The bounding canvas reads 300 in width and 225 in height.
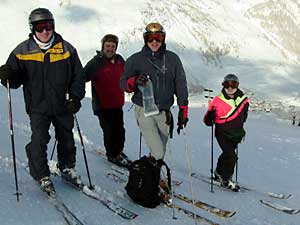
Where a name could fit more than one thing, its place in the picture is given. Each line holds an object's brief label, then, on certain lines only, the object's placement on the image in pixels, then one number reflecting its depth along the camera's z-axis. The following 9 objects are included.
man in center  5.98
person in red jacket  7.76
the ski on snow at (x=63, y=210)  4.93
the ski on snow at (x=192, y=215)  5.48
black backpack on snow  5.77
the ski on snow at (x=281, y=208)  6.79
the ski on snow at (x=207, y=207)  5.97
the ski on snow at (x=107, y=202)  5.37
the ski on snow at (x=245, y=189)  7.88
